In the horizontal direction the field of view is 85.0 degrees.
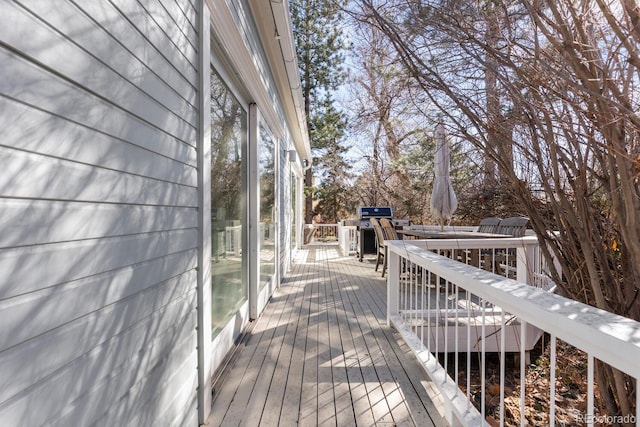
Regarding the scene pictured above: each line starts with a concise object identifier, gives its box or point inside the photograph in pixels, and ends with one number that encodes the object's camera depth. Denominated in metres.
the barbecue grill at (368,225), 8.23
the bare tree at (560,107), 1.34
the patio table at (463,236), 4.39
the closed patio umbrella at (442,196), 5.04
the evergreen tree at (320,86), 14.31
